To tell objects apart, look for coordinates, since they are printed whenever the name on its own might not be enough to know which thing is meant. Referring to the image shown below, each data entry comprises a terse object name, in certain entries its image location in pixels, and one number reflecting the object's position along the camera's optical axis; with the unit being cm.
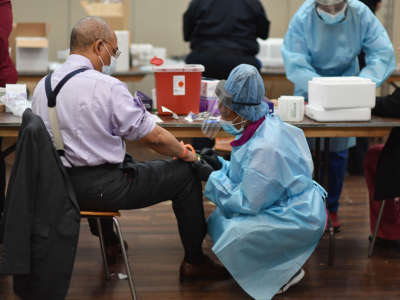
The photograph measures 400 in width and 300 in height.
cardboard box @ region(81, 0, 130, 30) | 983
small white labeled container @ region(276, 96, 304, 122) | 541
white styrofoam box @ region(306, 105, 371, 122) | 539
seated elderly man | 426
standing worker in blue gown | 617
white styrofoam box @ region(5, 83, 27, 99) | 570
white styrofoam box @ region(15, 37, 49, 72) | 917
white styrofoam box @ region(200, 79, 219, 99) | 581
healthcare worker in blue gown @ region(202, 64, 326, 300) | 457
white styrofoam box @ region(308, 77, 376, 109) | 535
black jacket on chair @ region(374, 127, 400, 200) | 541
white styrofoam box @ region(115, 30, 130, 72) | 821
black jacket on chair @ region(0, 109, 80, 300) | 399
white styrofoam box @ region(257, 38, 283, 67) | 1006
